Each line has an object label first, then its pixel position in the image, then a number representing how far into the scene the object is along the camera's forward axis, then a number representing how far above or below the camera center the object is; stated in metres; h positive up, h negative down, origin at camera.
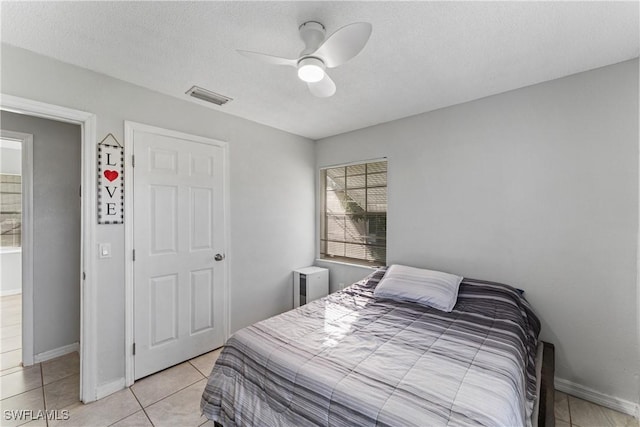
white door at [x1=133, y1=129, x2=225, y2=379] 2.32 -0.33
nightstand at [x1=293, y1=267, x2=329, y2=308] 3.44 -0.92
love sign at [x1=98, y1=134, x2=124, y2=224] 2.10 +0.25
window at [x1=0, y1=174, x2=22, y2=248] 4.57 +0.06
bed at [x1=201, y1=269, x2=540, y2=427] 1.17 -0.79
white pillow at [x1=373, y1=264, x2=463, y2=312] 2.24 -0.65
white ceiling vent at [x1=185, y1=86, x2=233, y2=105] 2.37 +1.07
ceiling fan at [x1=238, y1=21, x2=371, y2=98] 1.30 +0.84
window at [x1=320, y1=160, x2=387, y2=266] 3.33 +0.00
